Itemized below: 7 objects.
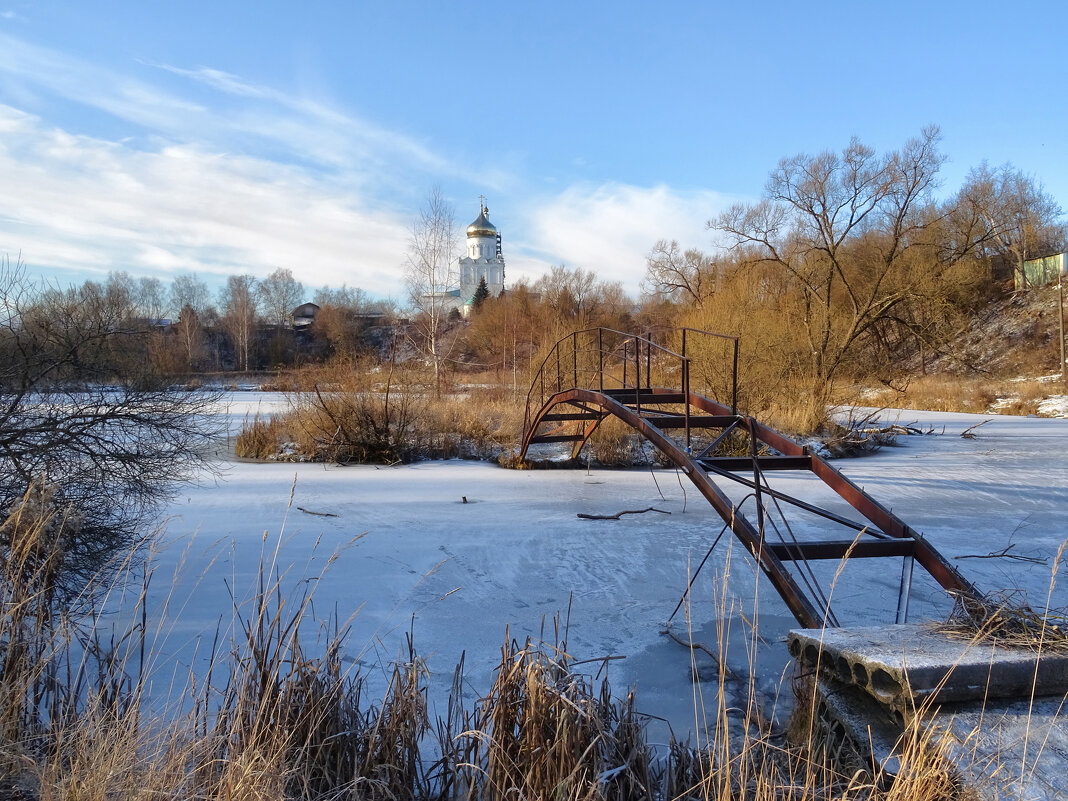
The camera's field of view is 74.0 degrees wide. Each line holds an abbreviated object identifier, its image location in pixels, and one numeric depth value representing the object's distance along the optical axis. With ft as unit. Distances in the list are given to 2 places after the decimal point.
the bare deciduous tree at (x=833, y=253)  84.43
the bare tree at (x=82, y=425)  15.96
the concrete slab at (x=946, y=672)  9.54
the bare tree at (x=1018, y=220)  131.34
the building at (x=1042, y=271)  132.46
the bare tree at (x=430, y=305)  75.41
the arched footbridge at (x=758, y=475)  15.76
